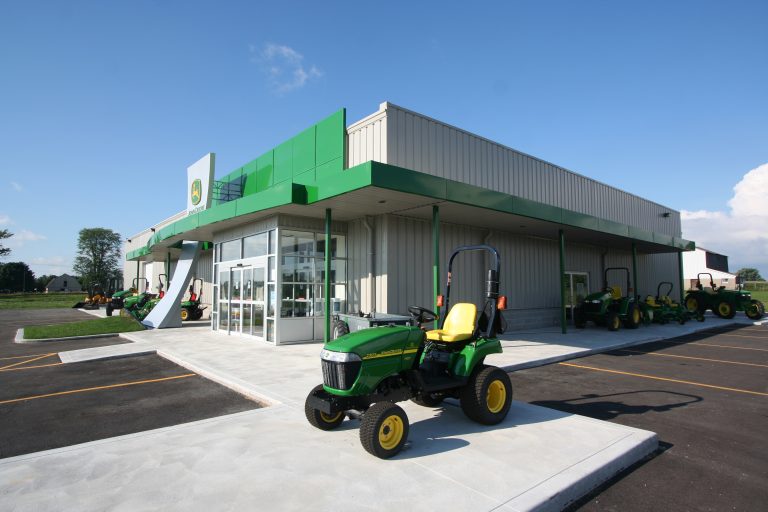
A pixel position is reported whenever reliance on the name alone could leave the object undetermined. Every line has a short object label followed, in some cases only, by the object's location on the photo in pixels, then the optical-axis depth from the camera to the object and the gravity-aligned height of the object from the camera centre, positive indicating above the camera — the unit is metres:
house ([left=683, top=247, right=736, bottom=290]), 39.53 +1.72
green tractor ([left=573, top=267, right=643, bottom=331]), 13.47 -0.94
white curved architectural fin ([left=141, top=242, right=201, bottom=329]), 14.88 -0.49
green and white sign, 14.66 +3.83
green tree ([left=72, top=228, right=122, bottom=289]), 75.75 +5.85
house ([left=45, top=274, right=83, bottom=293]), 90.19 +0.58
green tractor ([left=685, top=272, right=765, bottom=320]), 17.97 -0.89
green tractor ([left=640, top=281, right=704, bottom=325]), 14.90 -1.07
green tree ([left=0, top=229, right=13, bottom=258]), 53.06 +6.38
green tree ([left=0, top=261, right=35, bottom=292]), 70.88 +1.76
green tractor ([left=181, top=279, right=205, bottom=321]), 18.12 -1.04
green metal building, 9.14 +1.69
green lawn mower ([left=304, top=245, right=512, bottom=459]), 3.52 -0.88
